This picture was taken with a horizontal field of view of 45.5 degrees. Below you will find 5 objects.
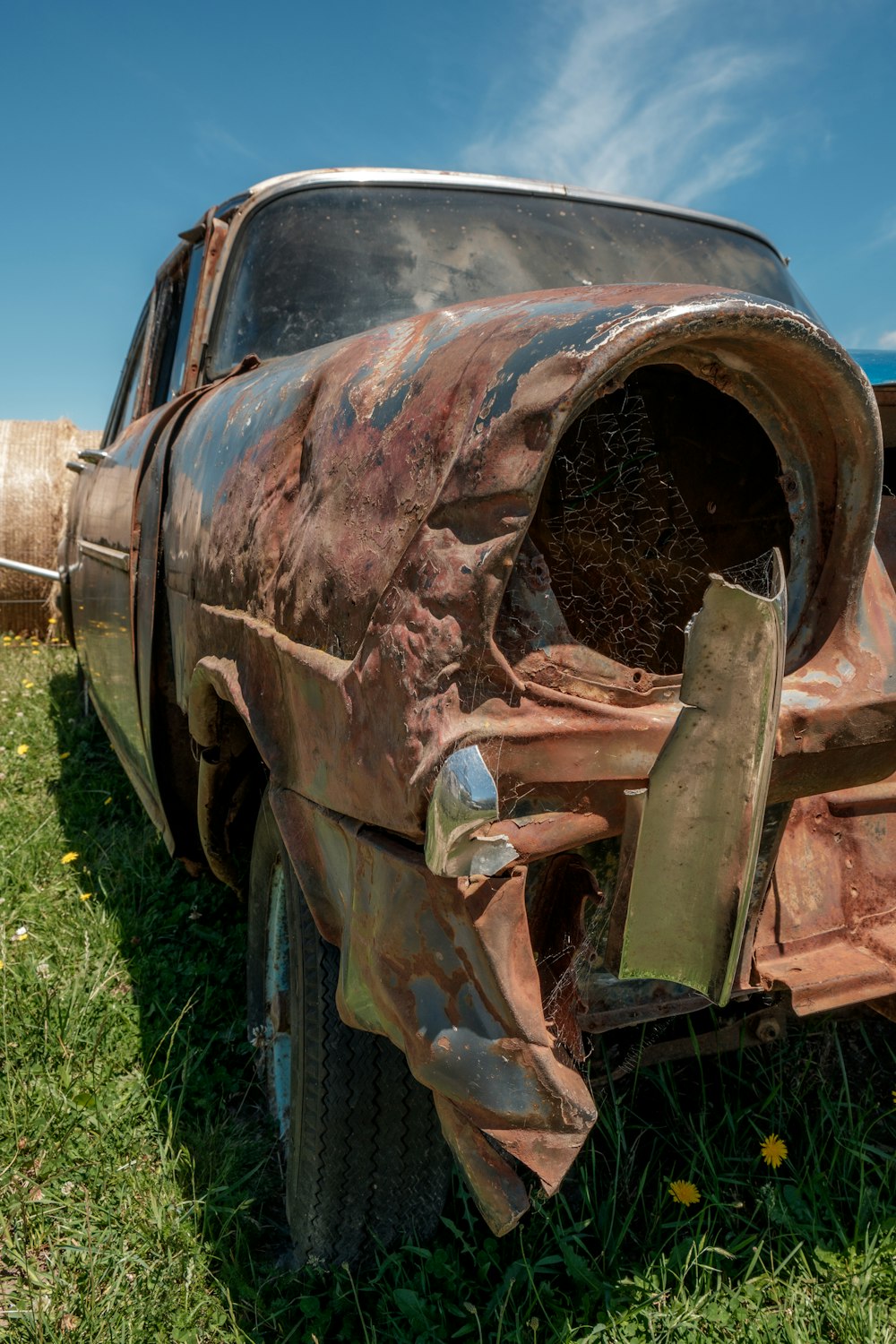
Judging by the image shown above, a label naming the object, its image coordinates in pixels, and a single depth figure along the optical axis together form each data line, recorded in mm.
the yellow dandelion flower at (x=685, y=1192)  1970
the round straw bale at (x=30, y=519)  8000
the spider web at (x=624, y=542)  1342
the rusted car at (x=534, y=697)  1137
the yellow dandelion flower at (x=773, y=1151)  2074
